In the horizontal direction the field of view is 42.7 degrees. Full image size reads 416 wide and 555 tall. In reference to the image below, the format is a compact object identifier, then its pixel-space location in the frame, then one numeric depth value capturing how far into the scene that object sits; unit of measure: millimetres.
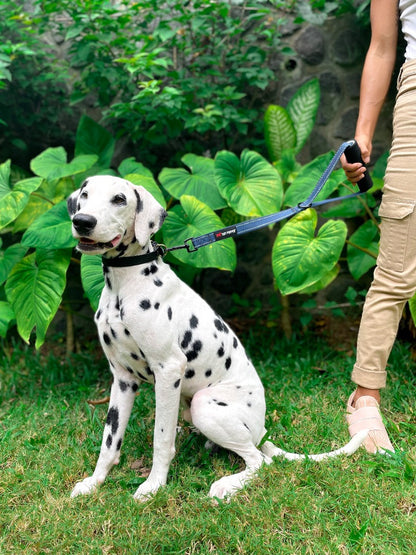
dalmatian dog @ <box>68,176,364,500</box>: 1938
